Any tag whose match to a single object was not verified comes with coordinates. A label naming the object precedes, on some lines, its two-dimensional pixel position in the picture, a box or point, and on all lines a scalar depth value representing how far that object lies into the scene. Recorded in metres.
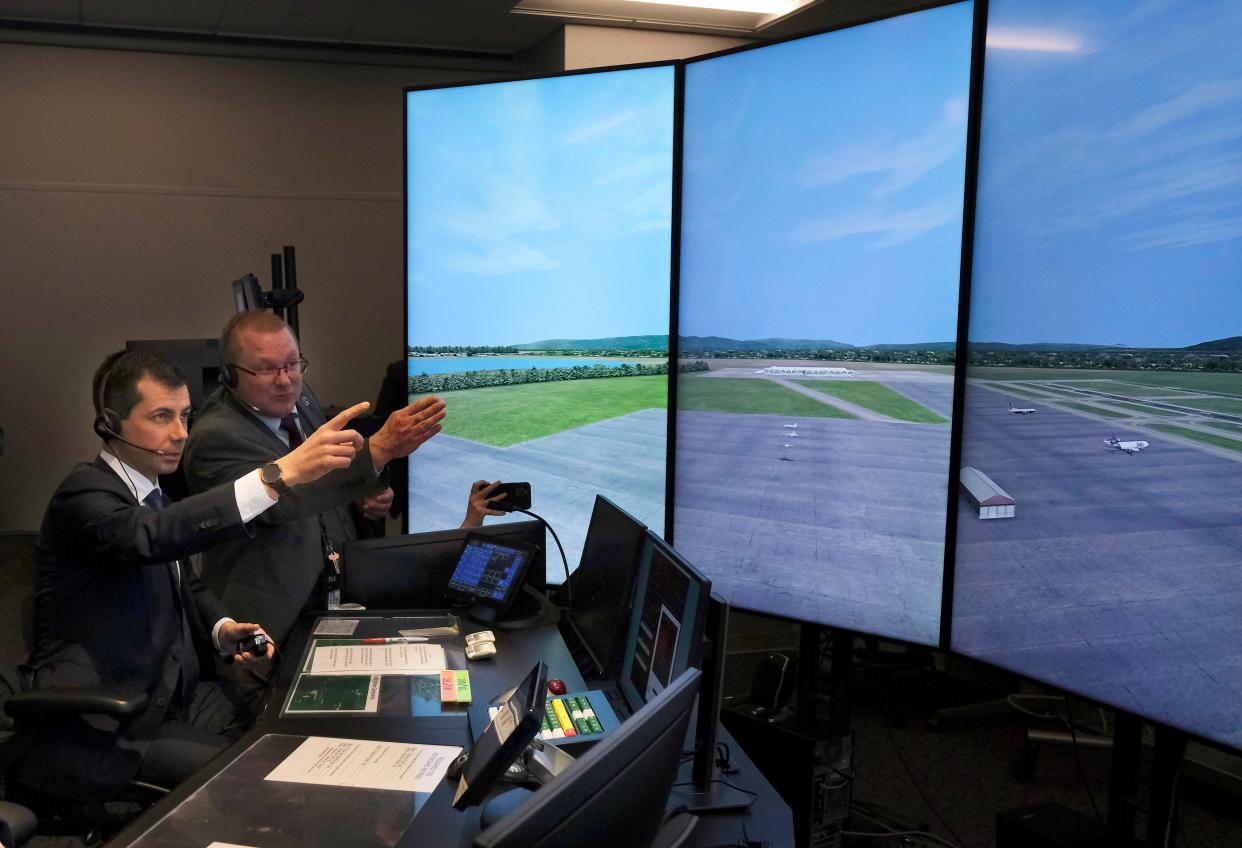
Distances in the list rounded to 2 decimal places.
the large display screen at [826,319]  2.55
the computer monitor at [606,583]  2.17
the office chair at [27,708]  2.03
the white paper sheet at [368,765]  1.72
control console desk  1.54
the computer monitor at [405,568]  2.81
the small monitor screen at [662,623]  1.64
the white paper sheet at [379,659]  2.27
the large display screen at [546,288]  3.26
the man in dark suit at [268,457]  2.63
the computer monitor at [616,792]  0.88
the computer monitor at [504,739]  1.35
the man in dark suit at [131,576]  2.10
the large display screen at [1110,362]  1.89
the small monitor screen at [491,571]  2.65
